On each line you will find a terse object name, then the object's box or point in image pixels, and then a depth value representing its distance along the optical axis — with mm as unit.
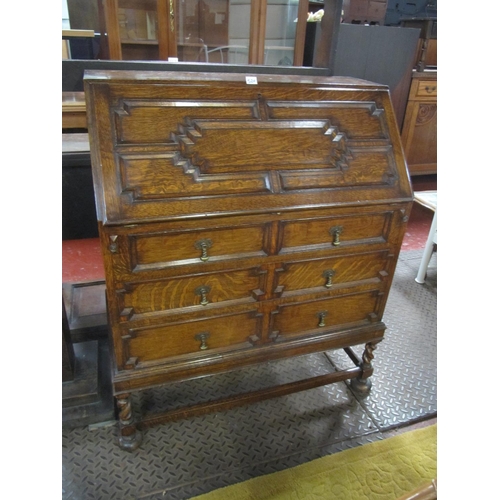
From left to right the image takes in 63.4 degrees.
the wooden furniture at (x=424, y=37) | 3811
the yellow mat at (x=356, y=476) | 1536
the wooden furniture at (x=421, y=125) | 4020
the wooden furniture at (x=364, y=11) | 4016
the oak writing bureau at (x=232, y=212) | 1211
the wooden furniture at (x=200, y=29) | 3211
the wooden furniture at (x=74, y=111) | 2828
